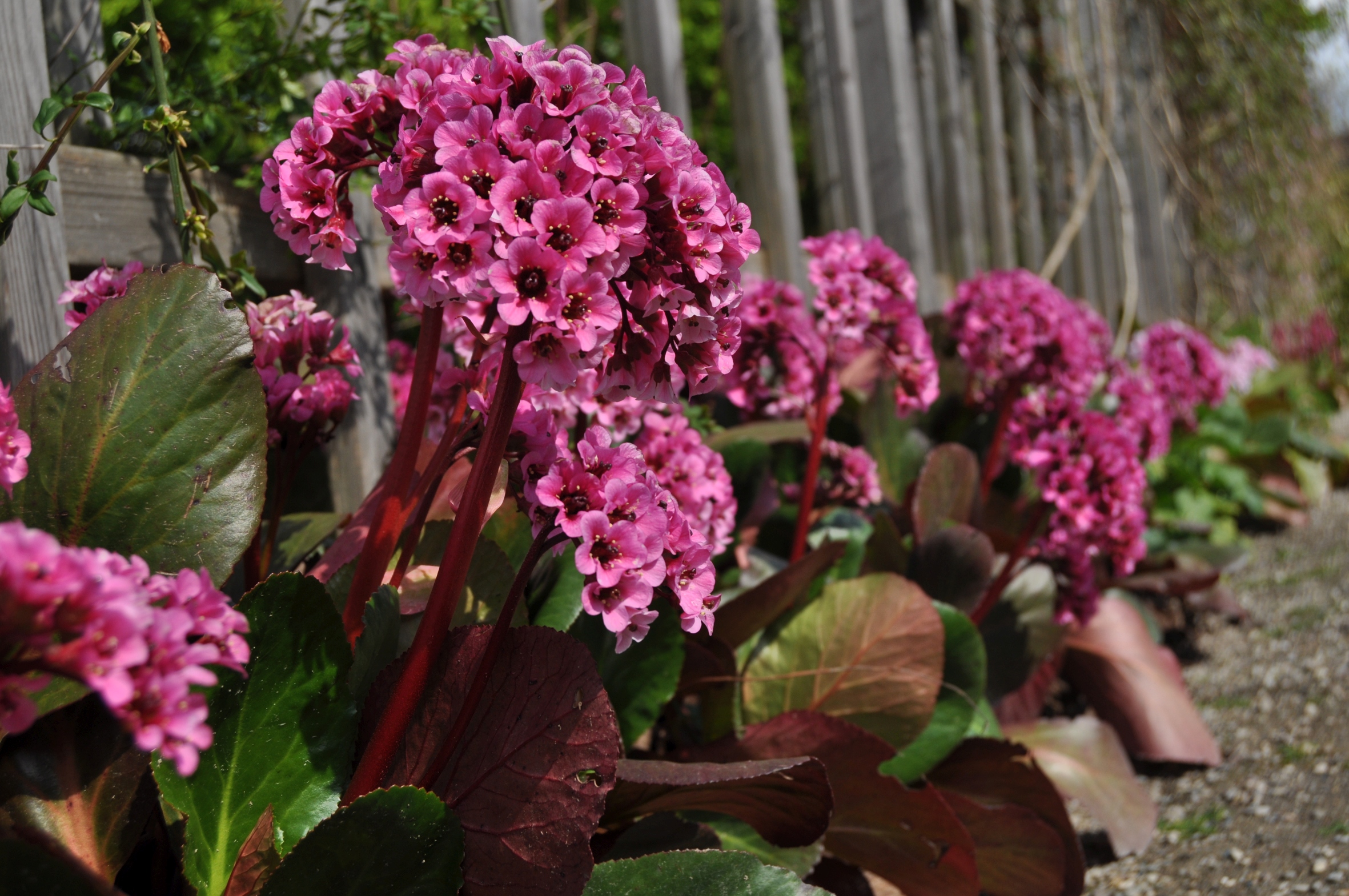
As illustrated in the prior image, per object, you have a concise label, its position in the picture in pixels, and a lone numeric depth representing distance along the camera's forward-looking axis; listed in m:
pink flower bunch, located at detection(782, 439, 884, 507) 1.78
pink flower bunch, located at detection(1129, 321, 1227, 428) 3.14
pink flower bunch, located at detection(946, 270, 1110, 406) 2.06
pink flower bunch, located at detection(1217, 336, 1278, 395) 4.16
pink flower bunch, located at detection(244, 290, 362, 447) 1.05
